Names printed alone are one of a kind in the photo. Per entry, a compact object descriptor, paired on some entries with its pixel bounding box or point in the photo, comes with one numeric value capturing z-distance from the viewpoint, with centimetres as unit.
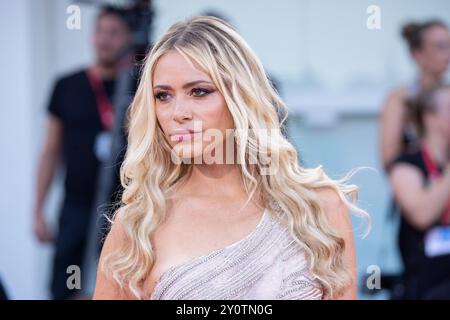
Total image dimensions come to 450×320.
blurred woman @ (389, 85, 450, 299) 739
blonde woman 403
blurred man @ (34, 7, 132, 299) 828
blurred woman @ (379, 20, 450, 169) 828
